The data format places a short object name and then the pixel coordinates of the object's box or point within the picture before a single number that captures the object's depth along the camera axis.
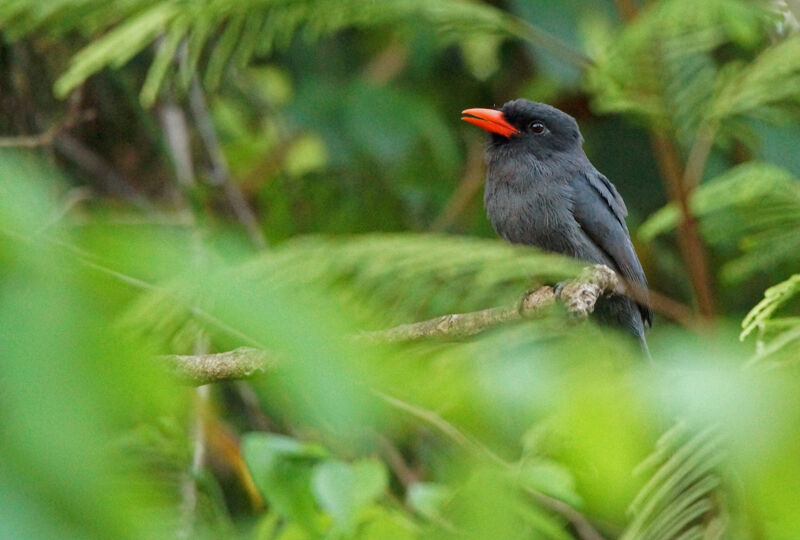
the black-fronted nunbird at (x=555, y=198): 6.57
